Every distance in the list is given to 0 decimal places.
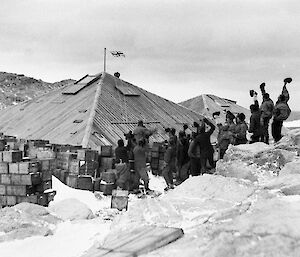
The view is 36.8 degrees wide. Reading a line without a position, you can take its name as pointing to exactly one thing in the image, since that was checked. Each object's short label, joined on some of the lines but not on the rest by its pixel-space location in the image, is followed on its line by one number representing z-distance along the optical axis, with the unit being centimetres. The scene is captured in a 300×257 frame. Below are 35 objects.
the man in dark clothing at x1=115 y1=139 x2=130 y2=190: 1140
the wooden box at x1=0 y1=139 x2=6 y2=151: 1196
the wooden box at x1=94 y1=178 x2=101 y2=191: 1166
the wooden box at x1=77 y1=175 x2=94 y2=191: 1164
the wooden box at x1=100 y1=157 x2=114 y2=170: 1262
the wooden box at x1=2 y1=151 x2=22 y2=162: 959
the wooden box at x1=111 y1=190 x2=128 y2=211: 916
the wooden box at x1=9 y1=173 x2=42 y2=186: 951
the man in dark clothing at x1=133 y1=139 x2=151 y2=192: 1083
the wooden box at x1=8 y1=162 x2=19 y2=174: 955
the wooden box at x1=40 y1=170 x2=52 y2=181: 985
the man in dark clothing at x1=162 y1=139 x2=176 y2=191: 1107
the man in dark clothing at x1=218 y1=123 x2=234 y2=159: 1066
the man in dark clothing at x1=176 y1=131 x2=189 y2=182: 1089
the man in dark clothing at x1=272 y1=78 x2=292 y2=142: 896
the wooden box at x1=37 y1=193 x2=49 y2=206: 954
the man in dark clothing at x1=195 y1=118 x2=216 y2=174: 987
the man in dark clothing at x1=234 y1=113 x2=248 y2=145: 1021
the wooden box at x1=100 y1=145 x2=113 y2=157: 1274
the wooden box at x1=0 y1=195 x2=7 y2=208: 966
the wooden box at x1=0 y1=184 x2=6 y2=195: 966
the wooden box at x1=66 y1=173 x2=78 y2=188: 1172
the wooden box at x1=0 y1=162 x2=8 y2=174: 966
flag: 2371
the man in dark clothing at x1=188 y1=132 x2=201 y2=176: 998
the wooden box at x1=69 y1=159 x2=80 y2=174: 1203
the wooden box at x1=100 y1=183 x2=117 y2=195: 1142
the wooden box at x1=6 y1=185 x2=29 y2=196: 951
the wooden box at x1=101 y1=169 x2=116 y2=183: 1191
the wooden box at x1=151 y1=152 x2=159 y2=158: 1429
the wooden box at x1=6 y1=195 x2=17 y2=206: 959
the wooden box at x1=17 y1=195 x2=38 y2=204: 945
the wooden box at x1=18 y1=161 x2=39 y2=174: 952
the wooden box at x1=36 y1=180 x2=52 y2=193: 976
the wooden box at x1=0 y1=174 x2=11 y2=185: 961
